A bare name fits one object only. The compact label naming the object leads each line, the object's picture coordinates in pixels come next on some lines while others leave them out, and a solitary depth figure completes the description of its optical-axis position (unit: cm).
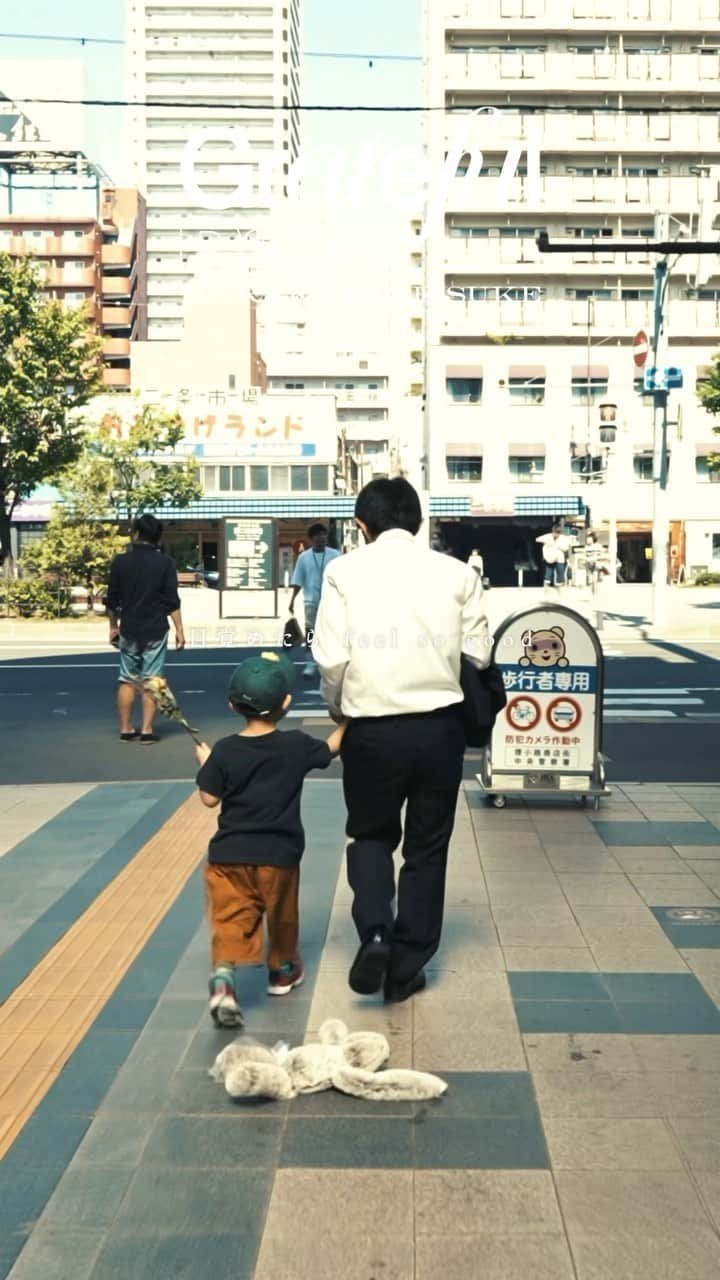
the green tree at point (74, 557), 3189
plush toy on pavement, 388
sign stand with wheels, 845
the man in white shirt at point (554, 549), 3434
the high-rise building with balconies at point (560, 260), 6088
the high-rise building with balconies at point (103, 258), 9462
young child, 459
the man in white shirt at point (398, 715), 453
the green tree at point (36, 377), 3147
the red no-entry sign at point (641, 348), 2703
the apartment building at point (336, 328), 11575
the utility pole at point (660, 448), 2633
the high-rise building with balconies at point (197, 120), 14212
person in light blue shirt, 1498
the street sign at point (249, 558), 2972
